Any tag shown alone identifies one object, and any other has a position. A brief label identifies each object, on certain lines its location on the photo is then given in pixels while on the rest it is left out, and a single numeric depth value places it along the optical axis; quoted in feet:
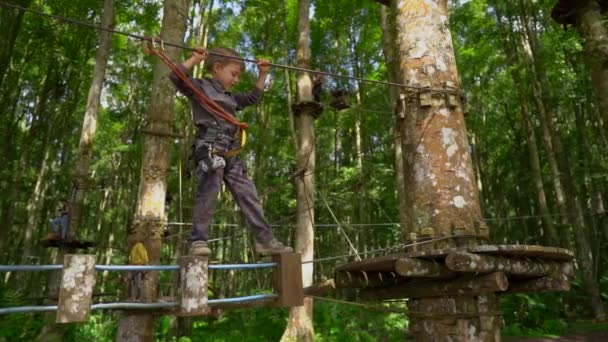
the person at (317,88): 27.53
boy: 9.70
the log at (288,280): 8.48
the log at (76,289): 6.54
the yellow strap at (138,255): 15.81
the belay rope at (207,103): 9.71
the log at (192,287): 7.63
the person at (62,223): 27.45
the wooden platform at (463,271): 8.34
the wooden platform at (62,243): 26.78
